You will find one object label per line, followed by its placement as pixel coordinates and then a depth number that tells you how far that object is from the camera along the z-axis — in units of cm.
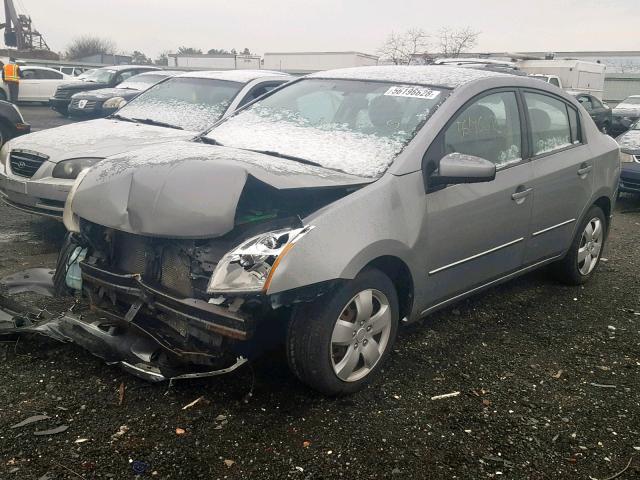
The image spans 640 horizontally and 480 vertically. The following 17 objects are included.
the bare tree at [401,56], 3293
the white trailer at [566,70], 1961
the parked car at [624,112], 1806
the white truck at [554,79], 1746
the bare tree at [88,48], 6219
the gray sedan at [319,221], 285
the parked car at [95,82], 1723
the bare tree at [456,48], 3303
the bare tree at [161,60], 5561
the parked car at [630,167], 893
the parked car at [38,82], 1991
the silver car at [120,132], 554
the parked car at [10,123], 874
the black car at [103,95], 1182
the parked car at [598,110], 1691
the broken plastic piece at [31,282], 414
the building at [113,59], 4611
